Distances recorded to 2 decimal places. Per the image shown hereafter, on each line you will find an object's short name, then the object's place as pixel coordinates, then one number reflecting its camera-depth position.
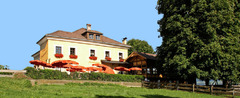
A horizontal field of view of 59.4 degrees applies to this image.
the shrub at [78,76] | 19.62
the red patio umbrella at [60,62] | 23.20
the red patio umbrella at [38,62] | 22.81
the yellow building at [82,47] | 29.72
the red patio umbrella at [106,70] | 26.40
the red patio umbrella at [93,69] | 25.59
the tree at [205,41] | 19.73
